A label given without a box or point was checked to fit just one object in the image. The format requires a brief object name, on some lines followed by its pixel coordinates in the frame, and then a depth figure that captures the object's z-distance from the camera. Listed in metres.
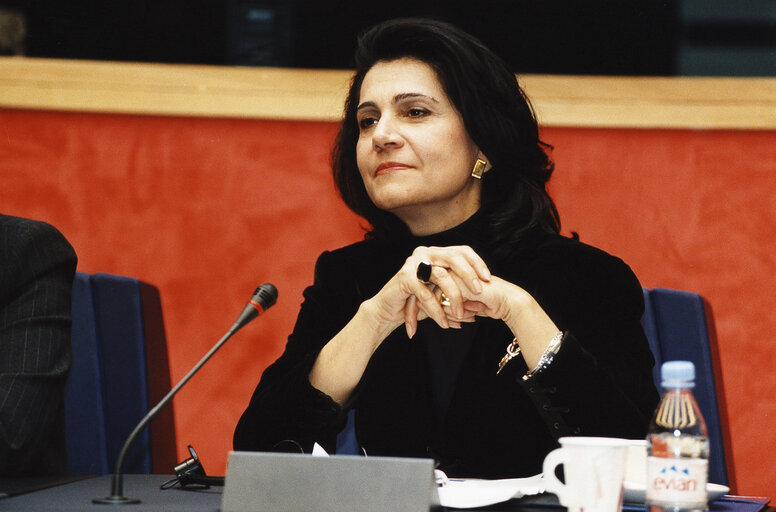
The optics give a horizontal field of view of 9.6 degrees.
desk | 4.71
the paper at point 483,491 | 4.73
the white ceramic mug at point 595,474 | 4.62
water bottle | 4.61
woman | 4.93
